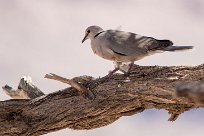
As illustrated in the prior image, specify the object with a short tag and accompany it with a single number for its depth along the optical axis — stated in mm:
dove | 10586
